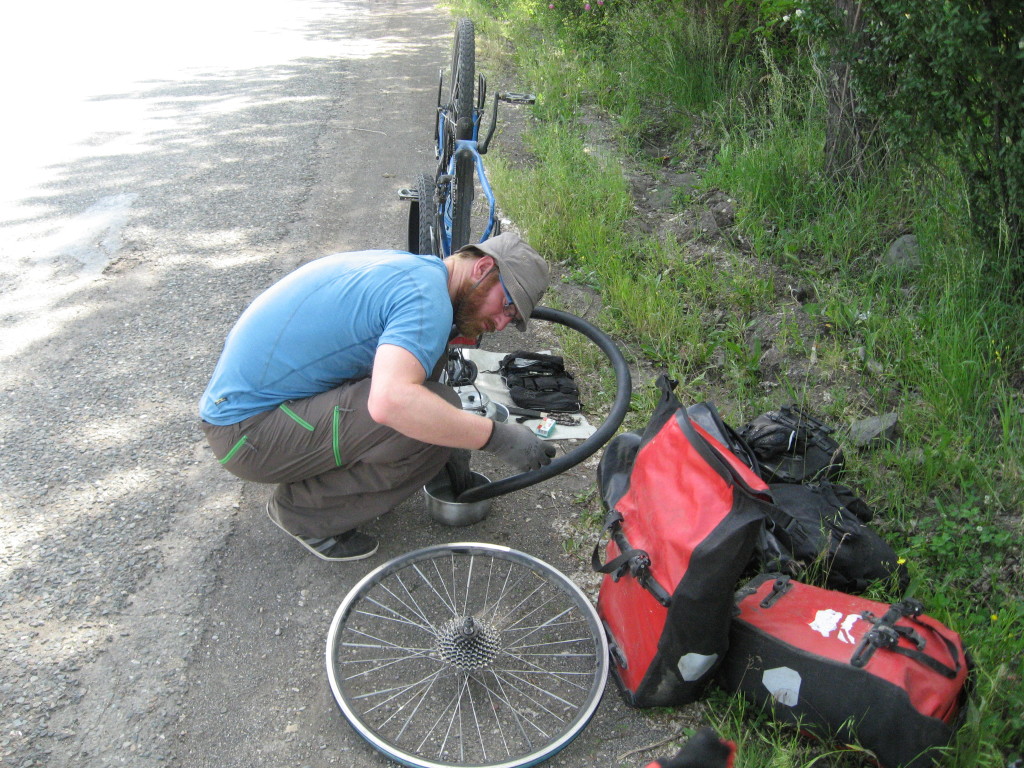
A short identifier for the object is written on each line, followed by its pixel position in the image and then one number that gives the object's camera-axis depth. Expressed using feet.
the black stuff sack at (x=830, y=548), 9.02
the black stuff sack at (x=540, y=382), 12.94
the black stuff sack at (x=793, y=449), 10.60
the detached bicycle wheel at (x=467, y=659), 8.00
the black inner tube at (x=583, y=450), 9.51
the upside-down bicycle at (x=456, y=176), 13.99
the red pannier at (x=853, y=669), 7.16
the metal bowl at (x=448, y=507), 10.56
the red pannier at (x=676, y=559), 7.42
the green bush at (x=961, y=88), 11.00
